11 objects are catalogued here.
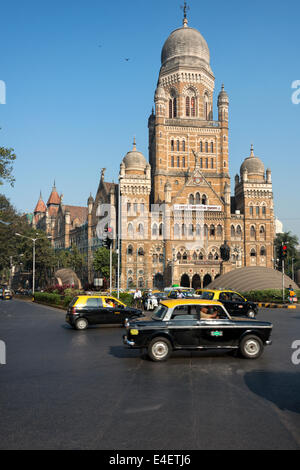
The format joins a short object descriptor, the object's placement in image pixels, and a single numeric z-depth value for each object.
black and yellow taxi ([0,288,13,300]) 57.99
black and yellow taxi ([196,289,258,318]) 23.10
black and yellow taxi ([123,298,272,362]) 11.69
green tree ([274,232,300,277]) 89.52
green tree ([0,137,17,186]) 28.09
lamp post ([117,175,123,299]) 61.94
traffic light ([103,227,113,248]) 27.06
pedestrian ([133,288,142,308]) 30.58
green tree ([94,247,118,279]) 57.09
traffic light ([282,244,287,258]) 31.59
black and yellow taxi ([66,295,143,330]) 19.47
